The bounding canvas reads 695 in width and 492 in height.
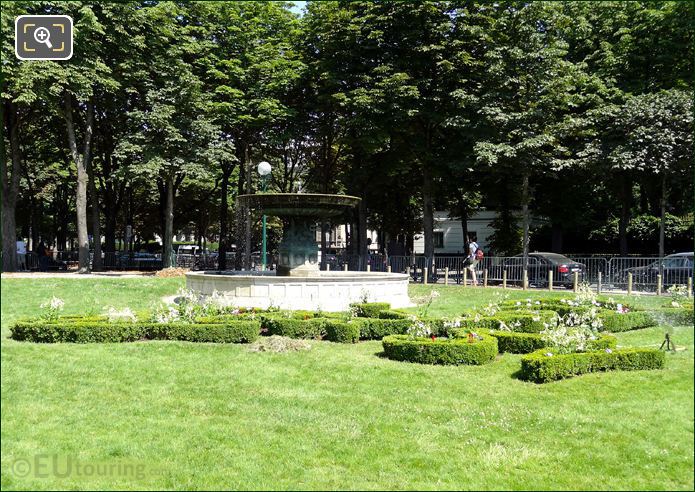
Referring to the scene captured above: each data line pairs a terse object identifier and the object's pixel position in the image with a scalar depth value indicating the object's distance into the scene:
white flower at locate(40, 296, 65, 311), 13.05
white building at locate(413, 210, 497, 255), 56.22
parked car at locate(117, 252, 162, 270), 38.31
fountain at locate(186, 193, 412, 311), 17.31
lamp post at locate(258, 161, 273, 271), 23.50
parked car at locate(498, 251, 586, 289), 26.80
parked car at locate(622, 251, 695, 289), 23.39
